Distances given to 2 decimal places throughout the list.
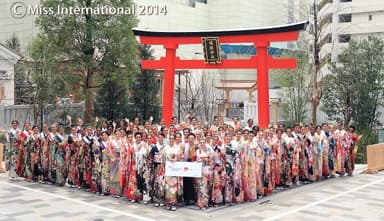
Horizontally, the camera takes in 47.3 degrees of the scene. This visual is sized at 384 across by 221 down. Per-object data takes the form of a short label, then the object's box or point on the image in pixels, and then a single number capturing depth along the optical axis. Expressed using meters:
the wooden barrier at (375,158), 13.93
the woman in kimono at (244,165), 9.36
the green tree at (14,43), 32.58
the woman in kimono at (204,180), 8.77
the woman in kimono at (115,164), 9.67
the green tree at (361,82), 20.33
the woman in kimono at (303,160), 11.58
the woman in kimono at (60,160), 10.88
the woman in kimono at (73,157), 10.66
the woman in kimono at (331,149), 12.45
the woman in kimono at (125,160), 9.44
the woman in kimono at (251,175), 9.49
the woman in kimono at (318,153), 11.98
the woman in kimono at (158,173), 8.95
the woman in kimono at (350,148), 13.05
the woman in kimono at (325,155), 12.23
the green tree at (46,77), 18.70
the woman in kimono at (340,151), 12.66
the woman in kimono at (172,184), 8.80
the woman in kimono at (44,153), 11.12
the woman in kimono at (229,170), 9.06
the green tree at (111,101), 22.38
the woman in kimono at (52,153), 11.01
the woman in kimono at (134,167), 9.33
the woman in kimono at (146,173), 9.16
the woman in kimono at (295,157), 11.23
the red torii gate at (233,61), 14.29
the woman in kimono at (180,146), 8.87
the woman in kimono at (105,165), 9.83
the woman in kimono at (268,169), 10.07
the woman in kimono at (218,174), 8.89
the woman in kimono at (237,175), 9.16
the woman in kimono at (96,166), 10.02
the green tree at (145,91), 23.06
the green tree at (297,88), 24.41
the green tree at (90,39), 18.56
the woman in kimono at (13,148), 11.57
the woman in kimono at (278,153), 10.53
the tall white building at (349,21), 36.53
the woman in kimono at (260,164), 9.74
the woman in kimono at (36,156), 11.23
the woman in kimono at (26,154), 11.38
